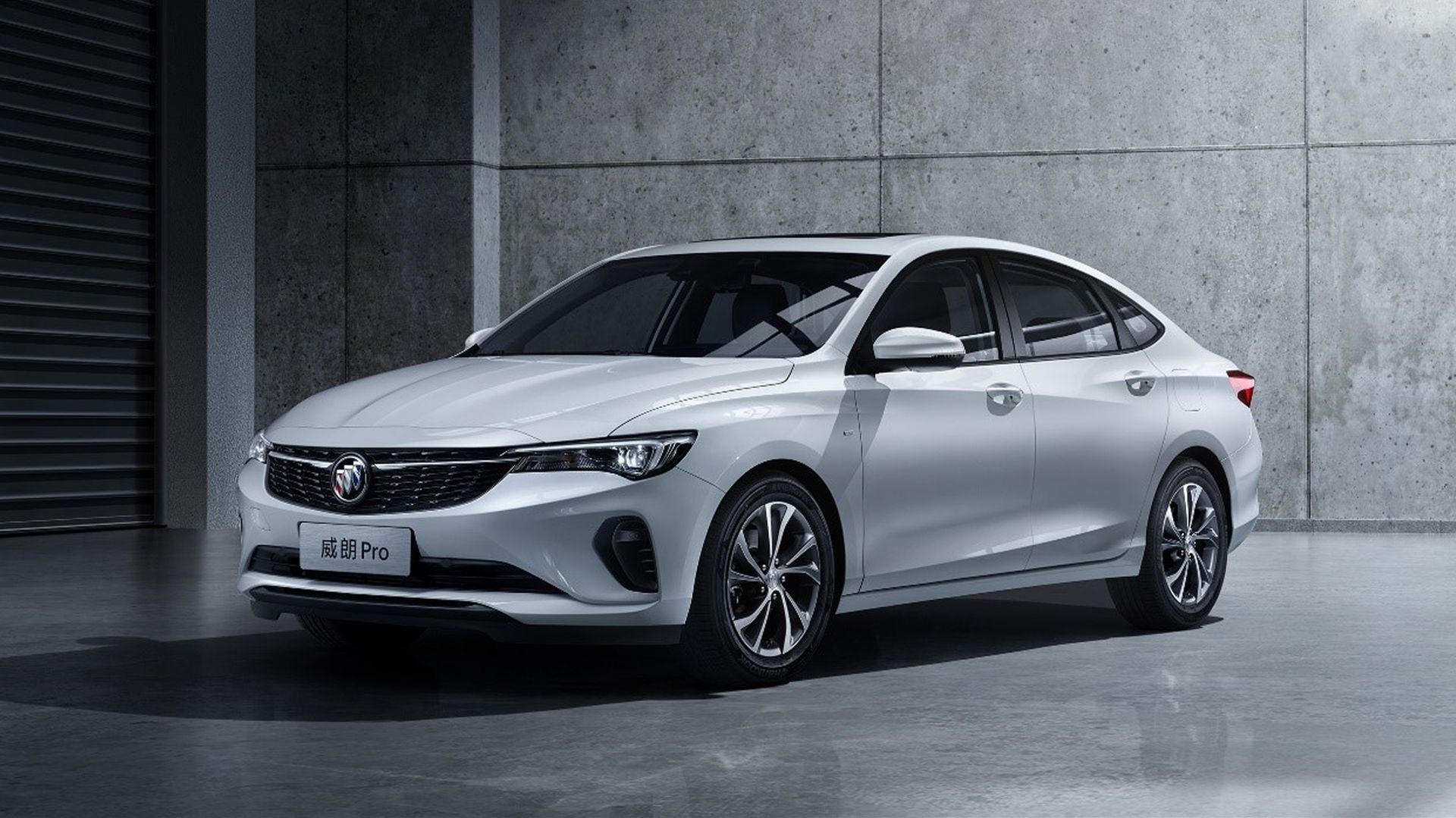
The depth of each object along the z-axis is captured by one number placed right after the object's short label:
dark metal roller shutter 13.62
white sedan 6.35
